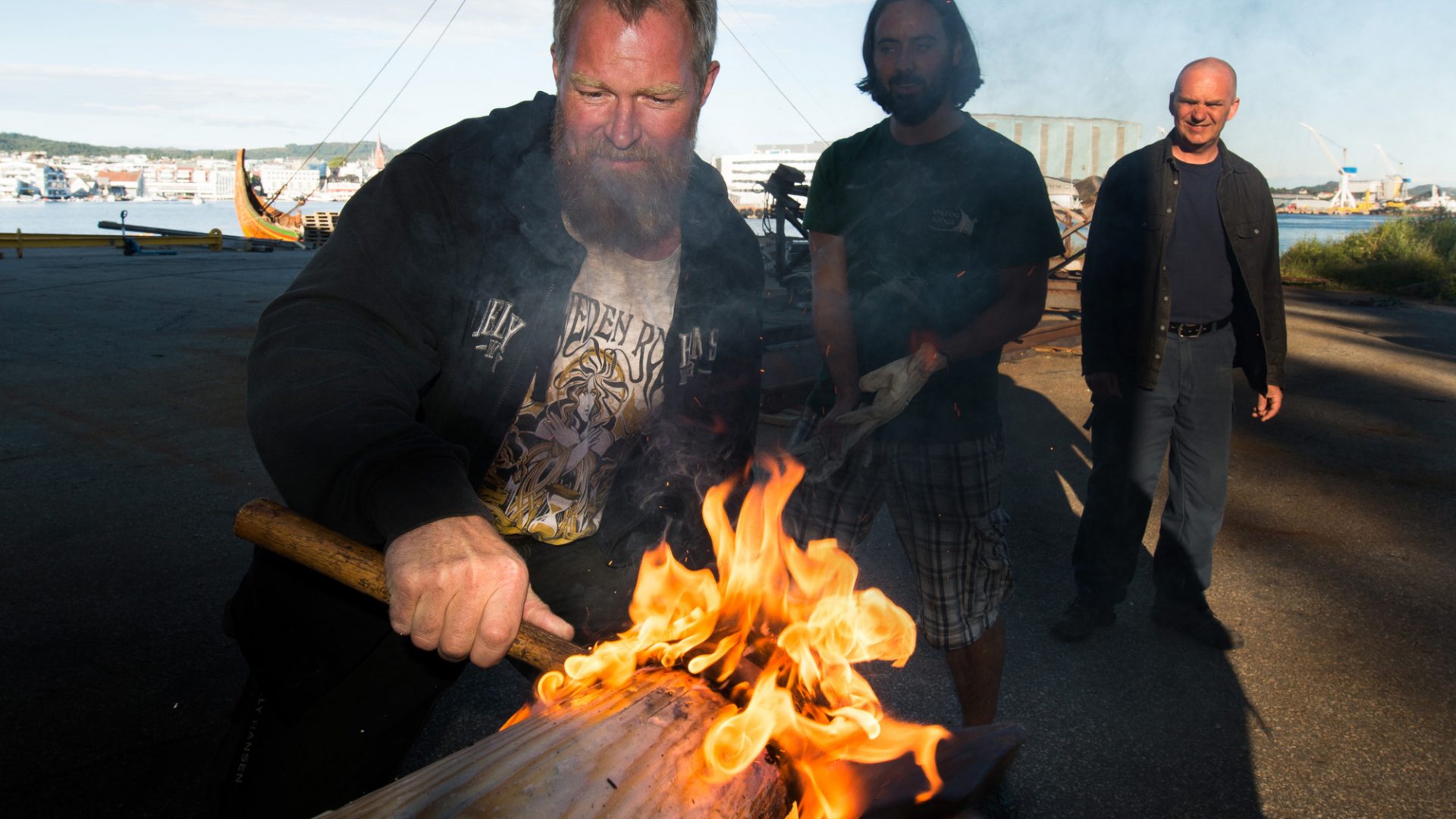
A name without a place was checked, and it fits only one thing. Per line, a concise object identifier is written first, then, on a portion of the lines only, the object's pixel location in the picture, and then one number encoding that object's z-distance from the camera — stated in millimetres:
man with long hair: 2557
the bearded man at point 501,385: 1310
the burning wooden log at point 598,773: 982
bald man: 3516
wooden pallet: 35250
